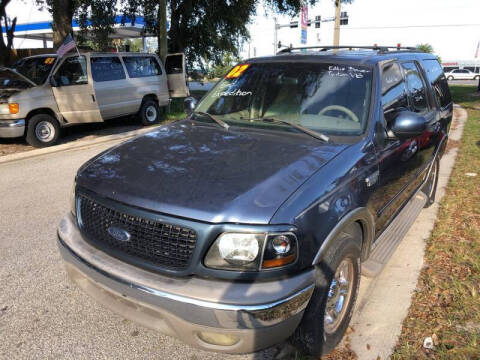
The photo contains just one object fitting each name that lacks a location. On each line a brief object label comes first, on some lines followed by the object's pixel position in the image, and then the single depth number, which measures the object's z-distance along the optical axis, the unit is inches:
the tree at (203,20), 588.7
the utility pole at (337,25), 870.4
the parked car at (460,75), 1883.6
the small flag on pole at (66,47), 341.4
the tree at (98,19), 520.7
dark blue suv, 75.8
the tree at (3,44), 468.2
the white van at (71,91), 313.0
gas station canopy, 1069.8
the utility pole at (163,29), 490.3
